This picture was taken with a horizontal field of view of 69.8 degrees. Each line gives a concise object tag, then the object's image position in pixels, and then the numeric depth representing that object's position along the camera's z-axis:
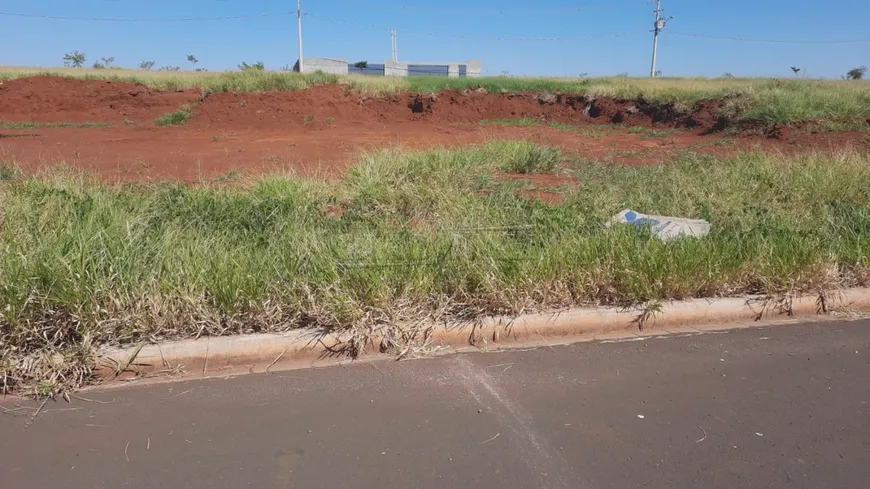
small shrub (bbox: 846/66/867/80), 77.55
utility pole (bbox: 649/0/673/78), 64.19
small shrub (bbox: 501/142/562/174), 9.87
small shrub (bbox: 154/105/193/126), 23.22
